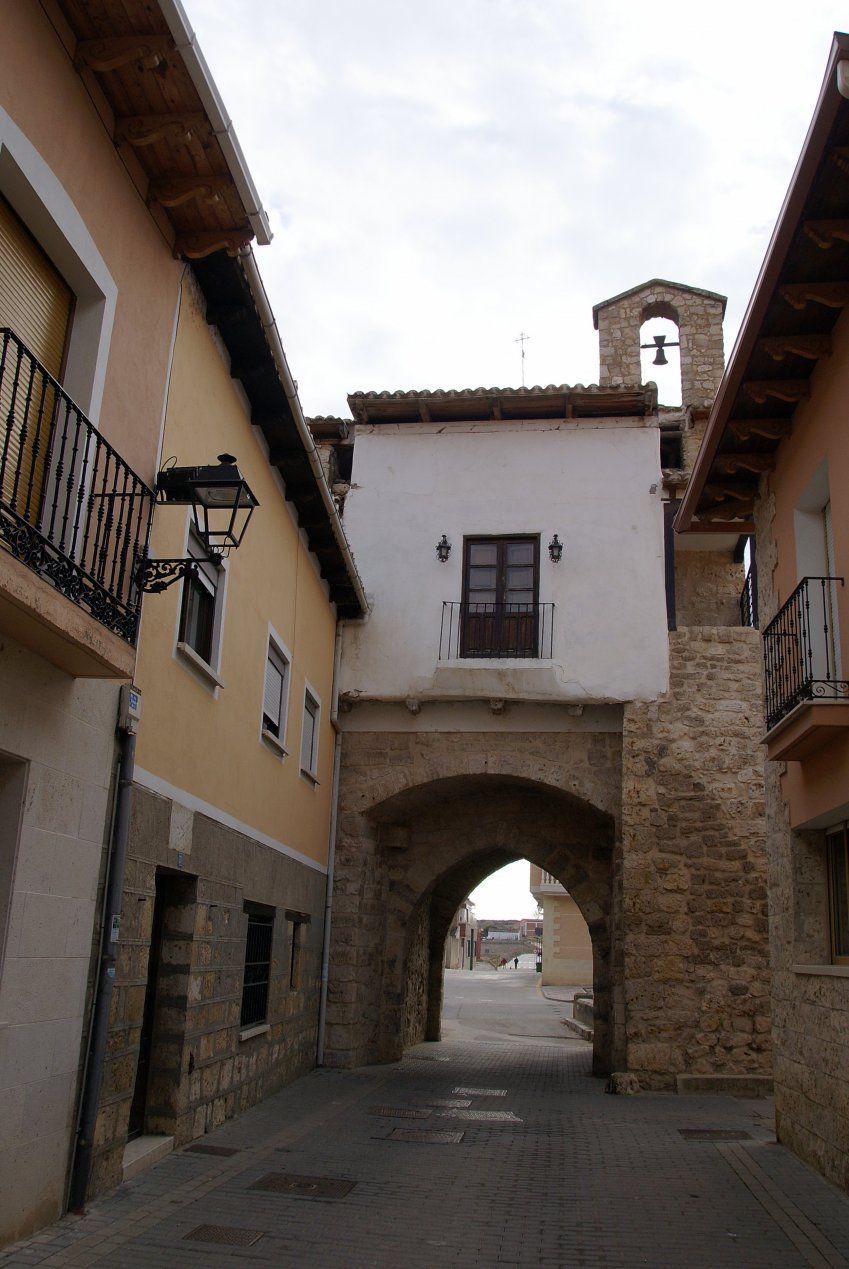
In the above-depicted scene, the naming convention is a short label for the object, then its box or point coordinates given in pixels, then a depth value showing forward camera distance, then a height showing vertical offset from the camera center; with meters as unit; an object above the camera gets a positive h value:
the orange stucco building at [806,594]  6.45 +2.26
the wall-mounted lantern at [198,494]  5.68 +2.30
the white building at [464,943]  50.97 -0.77
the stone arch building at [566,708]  11.66 +2.54
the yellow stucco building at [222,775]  6.62 +1.05
